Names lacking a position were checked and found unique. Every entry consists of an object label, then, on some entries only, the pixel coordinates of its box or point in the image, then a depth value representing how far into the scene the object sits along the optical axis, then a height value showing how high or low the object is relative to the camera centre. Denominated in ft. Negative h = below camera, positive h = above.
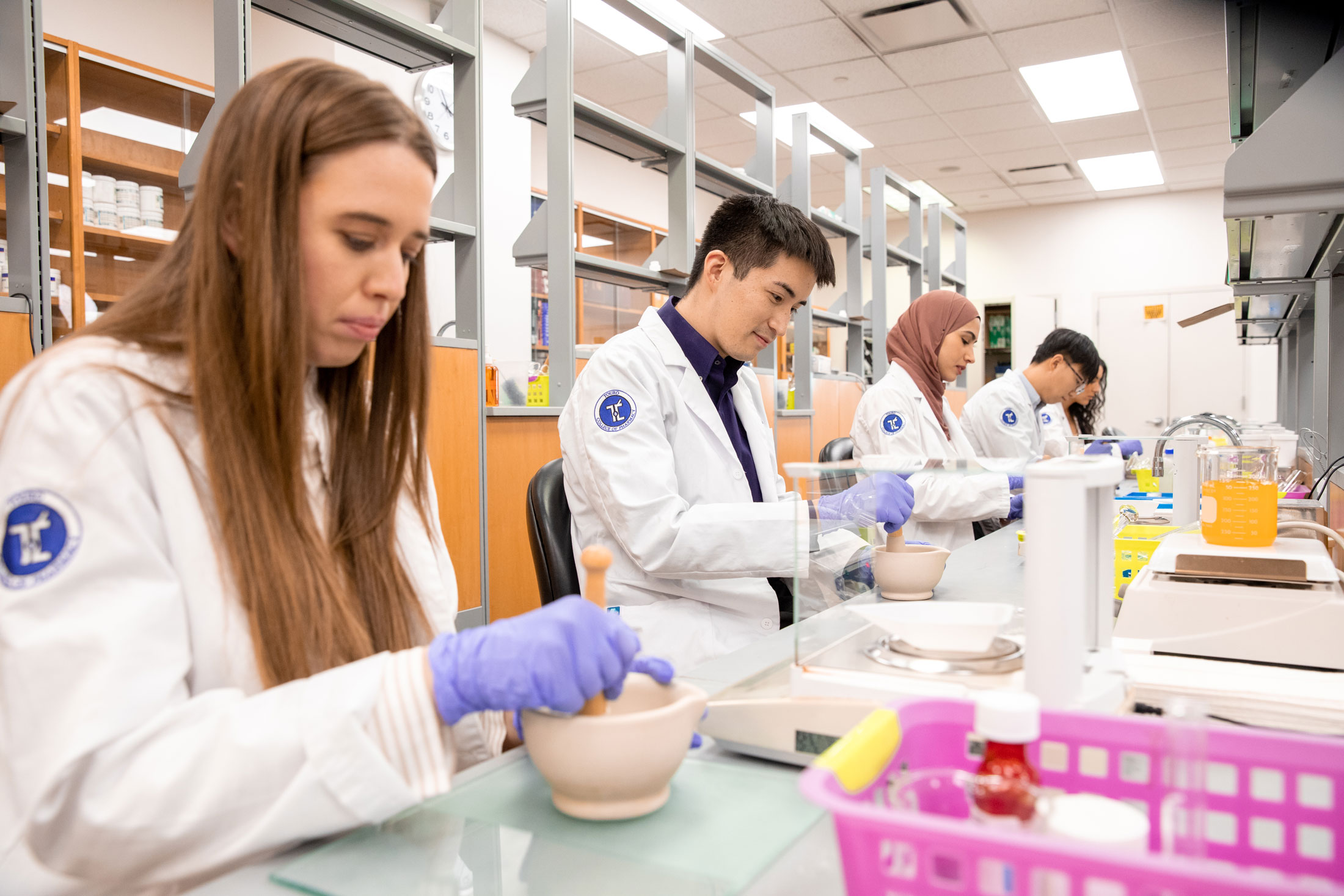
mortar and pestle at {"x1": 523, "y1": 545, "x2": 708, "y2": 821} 2.02 -0.74
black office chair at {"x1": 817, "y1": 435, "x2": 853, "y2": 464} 9.43 -0.22
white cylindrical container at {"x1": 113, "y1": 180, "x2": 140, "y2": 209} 10.23 +2.78
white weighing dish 2.62 -0.58
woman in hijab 9.11 +0.47
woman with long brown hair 1.99 -0.32
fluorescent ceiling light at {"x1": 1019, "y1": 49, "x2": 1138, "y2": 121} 16.33 +6.58
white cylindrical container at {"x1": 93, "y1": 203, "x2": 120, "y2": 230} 9.98 +2.48
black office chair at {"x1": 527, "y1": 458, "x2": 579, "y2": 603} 4.83 -0.58
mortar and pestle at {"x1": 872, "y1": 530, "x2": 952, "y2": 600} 4.23 -0.68
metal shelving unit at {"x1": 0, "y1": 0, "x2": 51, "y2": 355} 6.25 +1.98
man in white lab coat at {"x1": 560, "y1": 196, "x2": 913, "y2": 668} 5.15 -0.14
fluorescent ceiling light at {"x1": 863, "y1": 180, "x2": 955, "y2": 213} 24.86 +6.72
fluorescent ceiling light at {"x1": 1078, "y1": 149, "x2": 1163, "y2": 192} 22.11 +6.61
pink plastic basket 1.23 -0.63
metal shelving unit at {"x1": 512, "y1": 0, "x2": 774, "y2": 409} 8.97 +3.28
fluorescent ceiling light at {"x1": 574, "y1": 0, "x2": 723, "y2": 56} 13.97 +6.63
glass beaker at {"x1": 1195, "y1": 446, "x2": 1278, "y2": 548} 4.37 -0.42
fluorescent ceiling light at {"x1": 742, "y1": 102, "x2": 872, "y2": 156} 18.52 +6.62
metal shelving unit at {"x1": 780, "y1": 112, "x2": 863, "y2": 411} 13.83 +3.43
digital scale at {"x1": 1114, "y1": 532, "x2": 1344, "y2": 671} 3.39 -0.71
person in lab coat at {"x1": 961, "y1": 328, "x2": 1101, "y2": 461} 12.83 +0.49
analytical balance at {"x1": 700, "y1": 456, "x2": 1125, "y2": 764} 2.26 -0.67
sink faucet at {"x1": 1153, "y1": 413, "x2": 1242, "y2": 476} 7.91 +0.00
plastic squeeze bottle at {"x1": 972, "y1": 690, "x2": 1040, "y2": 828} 1.57 -0.60
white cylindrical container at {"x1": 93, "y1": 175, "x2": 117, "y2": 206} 10.02 +2.77
